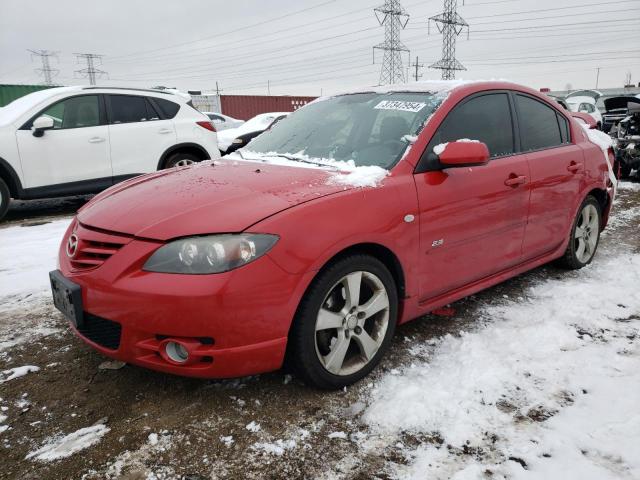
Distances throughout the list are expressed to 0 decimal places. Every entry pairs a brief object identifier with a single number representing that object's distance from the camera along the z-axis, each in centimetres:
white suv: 616
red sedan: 208
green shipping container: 2027
